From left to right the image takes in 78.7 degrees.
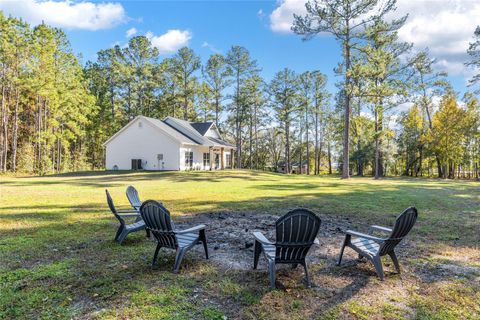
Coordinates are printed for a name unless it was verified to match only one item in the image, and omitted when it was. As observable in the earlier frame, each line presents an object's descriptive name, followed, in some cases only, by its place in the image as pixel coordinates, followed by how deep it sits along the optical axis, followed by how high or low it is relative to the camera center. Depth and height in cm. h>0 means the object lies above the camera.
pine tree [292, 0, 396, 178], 2072 +1026
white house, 2778 +157
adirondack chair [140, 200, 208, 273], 405 -98
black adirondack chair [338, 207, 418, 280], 388 -111
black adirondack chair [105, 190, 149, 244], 524 -122
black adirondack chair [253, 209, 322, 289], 359 -95
